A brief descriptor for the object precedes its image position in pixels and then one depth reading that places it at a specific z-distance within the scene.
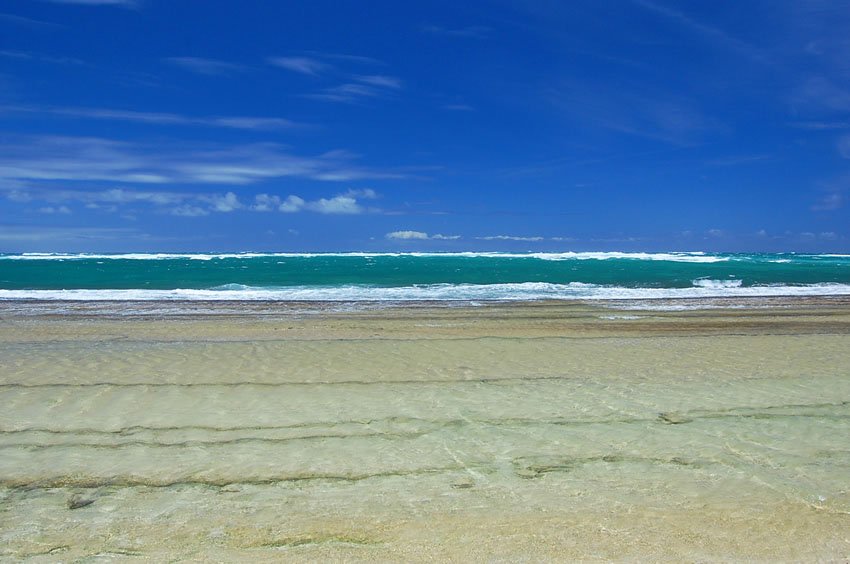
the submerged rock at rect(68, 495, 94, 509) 4.66
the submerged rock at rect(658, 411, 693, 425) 6.86
